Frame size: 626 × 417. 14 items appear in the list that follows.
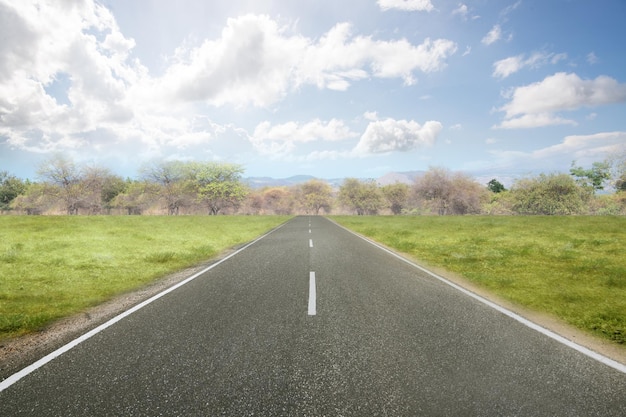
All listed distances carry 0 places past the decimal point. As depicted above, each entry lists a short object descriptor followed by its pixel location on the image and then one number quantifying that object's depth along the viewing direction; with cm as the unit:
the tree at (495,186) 10138
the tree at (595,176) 5908
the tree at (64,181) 5581
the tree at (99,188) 6117
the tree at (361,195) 8975
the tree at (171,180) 6775
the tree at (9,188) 7469
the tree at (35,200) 5941
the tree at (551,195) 5125
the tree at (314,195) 10400
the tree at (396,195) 8625
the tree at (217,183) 6900
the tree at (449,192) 7081
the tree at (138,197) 6812
